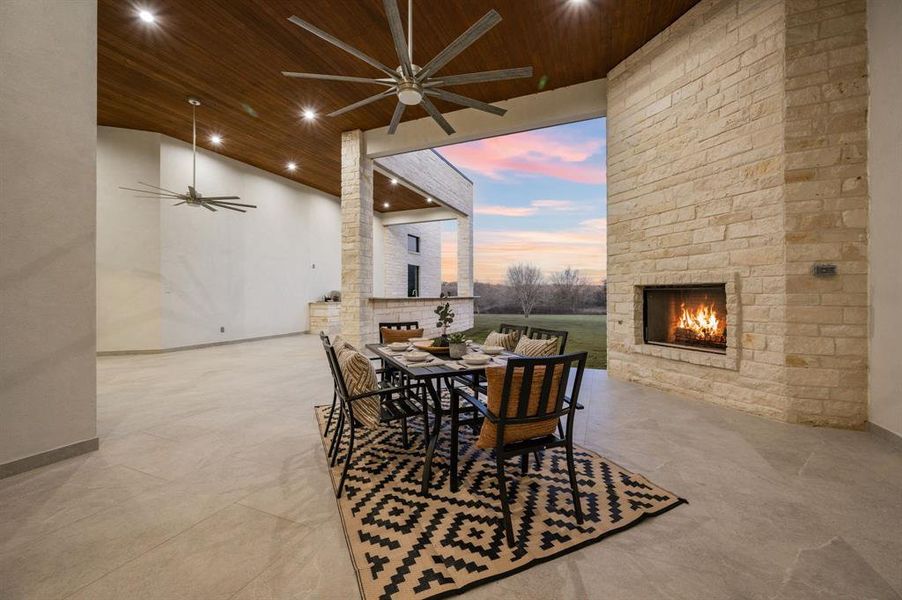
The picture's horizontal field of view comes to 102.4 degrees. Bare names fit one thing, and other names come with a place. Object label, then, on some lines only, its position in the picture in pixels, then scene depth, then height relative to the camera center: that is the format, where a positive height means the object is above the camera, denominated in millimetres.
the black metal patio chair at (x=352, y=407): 2121 -759
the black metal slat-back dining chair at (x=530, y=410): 1667 -561
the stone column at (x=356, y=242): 5875 +891
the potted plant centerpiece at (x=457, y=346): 2582 -356
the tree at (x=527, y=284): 14961 +519
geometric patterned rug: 1438 -1090
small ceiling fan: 5784 +1666
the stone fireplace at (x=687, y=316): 3613 -214
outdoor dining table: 2094 -451
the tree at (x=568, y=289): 14383 +296
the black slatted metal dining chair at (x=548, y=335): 2841 -327
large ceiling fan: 2201 +1599
